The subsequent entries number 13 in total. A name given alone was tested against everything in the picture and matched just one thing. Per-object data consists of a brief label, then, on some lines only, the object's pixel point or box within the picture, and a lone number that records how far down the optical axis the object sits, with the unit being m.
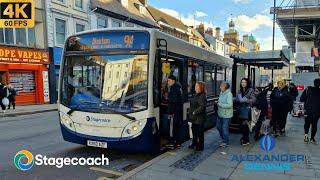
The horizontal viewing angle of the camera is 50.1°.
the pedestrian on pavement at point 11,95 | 19.18
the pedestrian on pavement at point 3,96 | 17.94
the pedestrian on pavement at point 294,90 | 15.13
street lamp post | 14.95
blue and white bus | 6.80
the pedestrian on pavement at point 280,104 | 9.94
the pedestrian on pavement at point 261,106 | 8.95
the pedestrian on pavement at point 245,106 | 8.50
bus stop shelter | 10.81
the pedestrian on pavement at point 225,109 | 7.95
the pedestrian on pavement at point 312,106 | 8.70
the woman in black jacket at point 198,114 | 7.48
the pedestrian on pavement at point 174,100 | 7.34
